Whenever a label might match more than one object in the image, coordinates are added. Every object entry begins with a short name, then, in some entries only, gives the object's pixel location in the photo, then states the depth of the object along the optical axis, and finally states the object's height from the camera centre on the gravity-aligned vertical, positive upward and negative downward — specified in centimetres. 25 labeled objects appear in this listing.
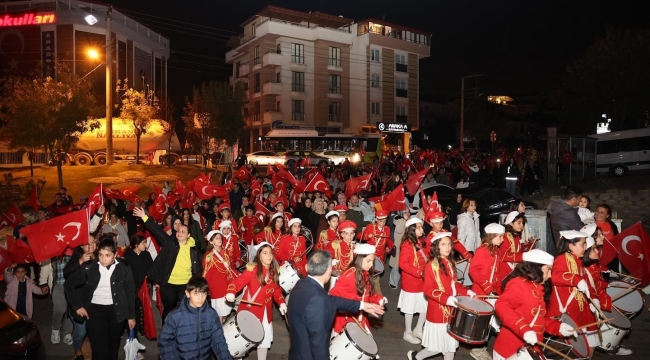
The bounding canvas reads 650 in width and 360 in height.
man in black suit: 413 -122
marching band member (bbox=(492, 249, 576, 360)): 486 -133
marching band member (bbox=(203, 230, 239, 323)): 744 -162
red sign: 4946 +1297
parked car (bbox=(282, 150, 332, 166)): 3541 +13
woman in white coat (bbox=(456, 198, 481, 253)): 963 -123
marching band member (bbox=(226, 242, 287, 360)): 642 -157
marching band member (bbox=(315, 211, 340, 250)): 909 -129
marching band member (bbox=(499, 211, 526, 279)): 736 -123
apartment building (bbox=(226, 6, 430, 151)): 5406 +923
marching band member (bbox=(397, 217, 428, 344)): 702 -166
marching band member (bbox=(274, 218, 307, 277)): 845 -141
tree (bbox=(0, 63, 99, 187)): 2233 +187
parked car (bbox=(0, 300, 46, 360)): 544 -188
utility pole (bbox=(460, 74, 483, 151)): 4056 +523
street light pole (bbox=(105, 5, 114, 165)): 2747 +358
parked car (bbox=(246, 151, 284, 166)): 3721 -1
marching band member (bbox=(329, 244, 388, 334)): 561 -132
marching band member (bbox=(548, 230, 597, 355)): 589 -138
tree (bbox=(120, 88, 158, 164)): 3553 +304
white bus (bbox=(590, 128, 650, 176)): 2827 +41
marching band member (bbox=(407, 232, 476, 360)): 605 -151
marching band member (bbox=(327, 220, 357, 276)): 772 -132
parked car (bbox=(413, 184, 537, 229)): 1516 -123
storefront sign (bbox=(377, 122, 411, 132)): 5153 +308
